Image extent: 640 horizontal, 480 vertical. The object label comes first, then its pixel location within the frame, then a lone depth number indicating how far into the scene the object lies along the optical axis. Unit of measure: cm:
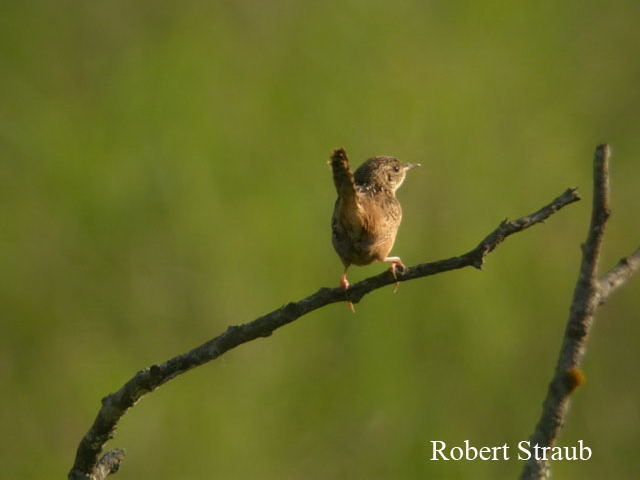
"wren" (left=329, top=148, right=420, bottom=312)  842
